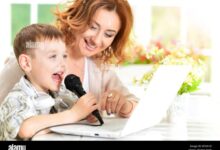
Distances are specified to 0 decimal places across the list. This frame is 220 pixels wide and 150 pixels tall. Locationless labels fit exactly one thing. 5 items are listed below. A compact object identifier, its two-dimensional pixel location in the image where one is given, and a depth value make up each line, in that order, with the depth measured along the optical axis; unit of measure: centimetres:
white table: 169
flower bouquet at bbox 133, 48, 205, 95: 179
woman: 182
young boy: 164
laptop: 165
